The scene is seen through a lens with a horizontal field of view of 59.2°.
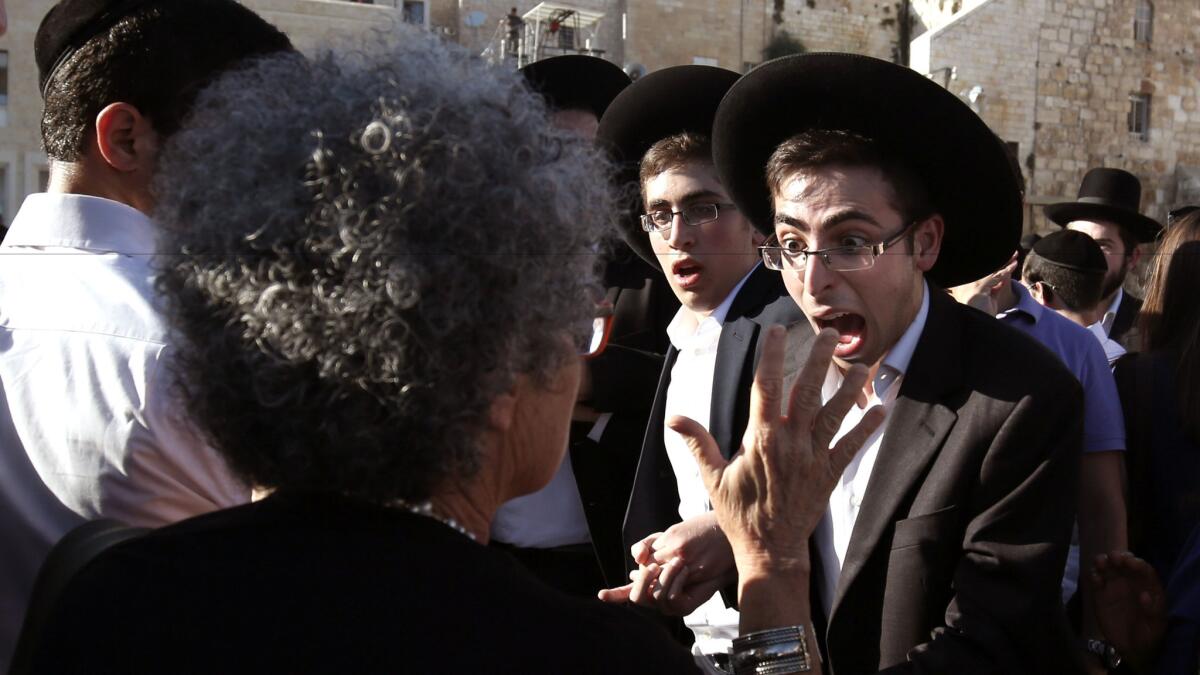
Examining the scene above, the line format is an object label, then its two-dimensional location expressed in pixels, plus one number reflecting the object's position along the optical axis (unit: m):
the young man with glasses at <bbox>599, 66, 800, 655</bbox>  2.44
